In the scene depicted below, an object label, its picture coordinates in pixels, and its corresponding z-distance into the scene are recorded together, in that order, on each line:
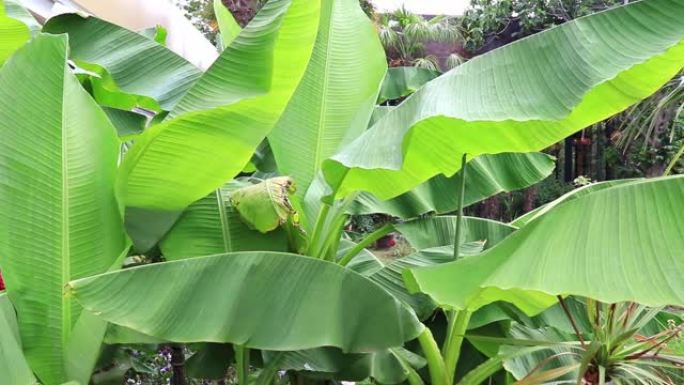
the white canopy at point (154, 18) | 3.00
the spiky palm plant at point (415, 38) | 9.62
